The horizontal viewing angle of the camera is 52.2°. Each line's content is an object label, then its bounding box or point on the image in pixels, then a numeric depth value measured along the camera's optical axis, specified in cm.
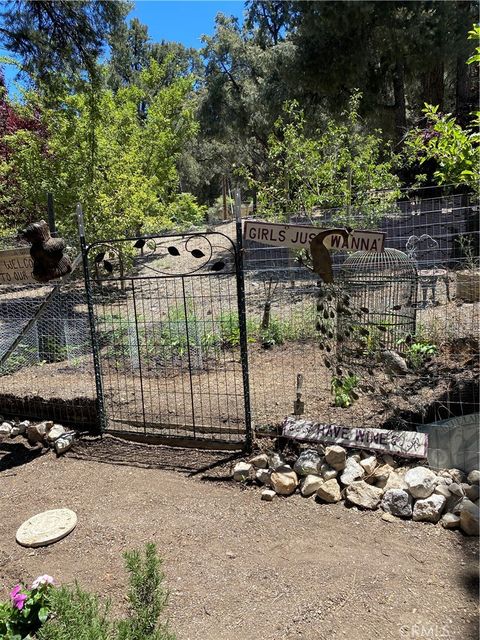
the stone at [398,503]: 288
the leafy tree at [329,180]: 709
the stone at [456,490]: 284
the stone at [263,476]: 336
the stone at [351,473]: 312
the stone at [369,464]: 314
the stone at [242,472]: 345
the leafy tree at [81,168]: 962
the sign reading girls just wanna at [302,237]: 351
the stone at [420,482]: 288
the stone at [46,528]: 302
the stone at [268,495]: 320
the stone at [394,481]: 304
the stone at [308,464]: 326
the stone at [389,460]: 320
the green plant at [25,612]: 216
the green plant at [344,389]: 361
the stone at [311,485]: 317
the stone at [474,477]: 287
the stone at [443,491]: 286
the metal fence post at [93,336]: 423
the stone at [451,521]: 273
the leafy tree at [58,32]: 721
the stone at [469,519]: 263
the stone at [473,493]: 280
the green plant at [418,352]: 427
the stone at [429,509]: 280
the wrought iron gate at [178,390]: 387
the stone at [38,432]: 437
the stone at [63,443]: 416
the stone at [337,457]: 321
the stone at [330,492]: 308
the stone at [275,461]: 340
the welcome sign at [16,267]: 462
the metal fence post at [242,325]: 364
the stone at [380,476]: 311
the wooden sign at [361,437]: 316
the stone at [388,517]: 286
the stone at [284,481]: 321
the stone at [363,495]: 298
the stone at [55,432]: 430
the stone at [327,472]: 320
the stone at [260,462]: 347
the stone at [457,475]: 298
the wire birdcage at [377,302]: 363
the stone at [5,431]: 459
